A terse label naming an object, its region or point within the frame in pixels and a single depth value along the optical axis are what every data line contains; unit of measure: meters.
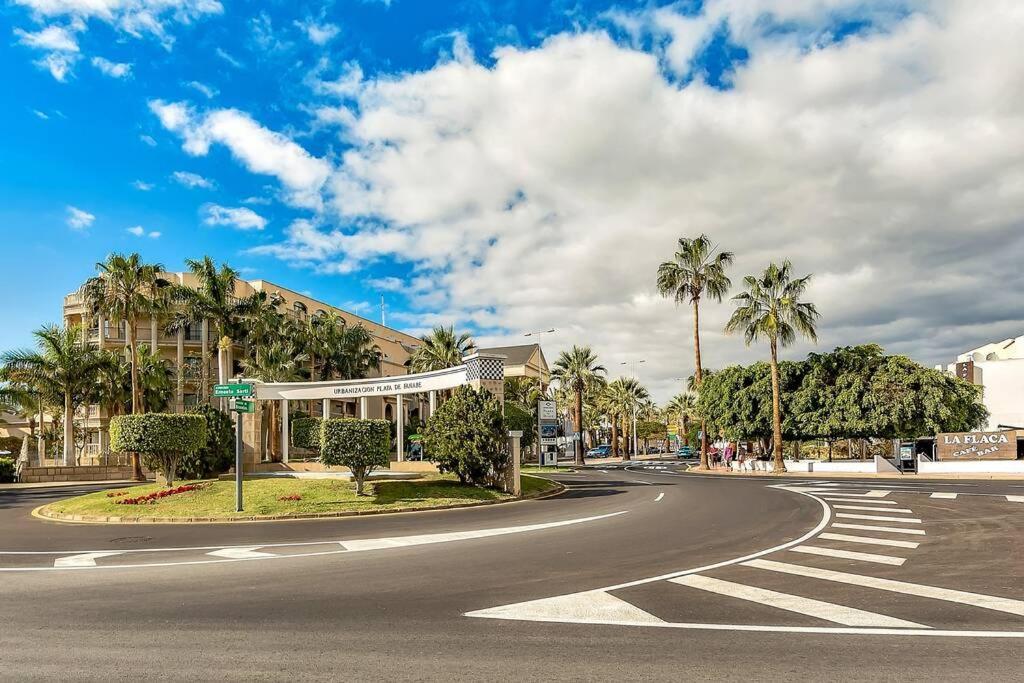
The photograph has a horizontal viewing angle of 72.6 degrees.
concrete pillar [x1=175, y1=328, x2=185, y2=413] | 60.59
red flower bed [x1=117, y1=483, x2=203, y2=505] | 21.88
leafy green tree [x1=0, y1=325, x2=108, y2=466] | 43.28
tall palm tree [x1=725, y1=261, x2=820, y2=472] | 44.34
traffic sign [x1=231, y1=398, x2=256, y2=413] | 19.67
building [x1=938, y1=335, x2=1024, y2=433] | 73.50
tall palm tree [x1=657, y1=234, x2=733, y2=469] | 50.47
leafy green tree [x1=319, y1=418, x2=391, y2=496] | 22.38
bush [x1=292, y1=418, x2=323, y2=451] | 49.22
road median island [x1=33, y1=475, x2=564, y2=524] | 19.86
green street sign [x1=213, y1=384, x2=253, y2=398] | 20.23
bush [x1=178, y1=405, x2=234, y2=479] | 28.98
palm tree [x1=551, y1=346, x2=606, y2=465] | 67.12
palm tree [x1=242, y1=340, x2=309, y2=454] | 49.66
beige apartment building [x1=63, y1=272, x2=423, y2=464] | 59.16
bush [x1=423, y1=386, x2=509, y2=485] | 25.31
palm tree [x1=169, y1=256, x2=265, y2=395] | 48.41
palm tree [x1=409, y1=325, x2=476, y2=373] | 56.72
